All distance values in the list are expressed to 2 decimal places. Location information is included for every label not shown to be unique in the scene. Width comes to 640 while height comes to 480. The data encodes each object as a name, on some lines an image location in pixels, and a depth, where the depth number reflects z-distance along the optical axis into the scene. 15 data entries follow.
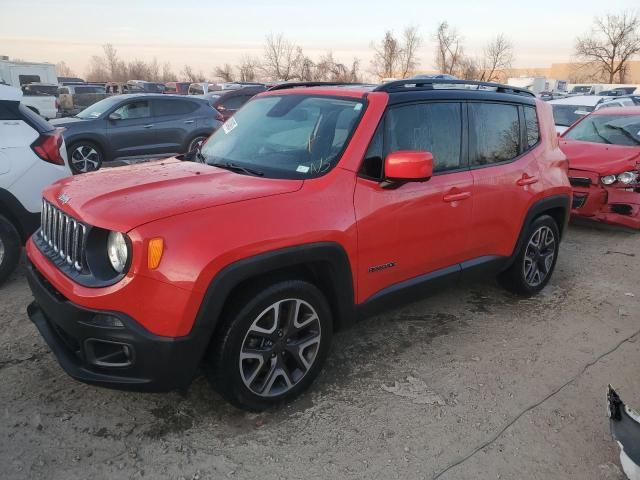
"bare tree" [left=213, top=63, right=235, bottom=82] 56.94
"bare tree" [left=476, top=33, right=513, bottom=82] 53.66
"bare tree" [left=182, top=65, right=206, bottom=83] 77.50
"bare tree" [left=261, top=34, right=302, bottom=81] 45.97
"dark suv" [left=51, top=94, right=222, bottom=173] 10.18
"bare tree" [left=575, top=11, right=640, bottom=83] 50.19
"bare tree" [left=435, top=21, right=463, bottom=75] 45.88
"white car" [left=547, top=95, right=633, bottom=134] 11.48
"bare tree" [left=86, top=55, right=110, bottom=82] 82.81
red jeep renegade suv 2.39
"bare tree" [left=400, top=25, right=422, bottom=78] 45.00
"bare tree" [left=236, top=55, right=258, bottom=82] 53.75
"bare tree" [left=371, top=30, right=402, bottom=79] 44.38
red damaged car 6.55
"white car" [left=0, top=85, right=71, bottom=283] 4.36
